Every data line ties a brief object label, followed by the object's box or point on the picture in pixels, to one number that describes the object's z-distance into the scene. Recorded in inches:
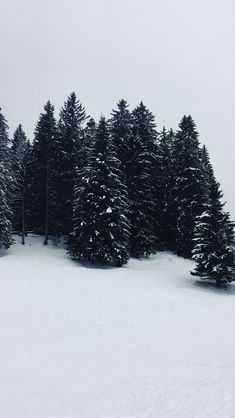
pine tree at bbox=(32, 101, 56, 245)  1486.1
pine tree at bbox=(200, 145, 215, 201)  1547.4
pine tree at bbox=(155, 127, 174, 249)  1624.0
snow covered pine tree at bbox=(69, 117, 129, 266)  1167.0
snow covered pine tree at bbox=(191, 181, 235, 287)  1073.5
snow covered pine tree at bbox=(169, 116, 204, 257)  1489.9
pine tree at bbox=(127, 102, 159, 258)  1379.2
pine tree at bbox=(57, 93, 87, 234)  1504.7
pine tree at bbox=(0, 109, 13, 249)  1185.4
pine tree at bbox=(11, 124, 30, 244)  1513.3
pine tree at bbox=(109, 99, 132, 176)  1509.6
